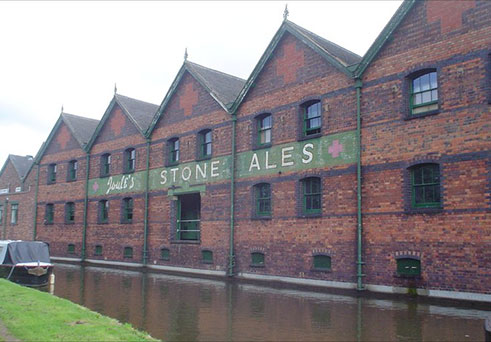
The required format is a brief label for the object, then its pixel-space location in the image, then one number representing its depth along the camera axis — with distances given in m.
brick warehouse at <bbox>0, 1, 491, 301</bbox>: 14.45
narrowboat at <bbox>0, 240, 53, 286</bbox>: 17.73
